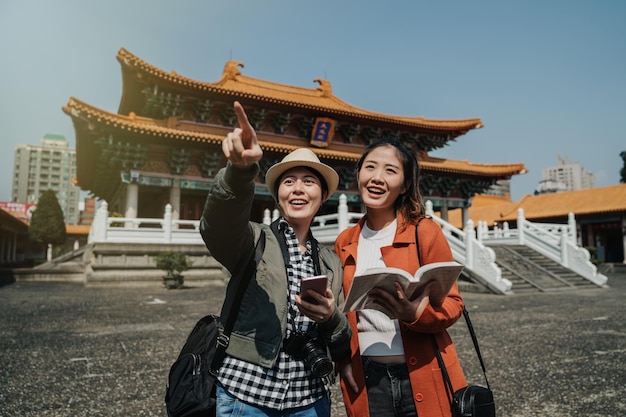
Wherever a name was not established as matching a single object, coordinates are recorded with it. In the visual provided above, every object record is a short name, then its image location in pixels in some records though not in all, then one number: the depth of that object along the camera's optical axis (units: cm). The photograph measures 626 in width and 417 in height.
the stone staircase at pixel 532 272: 1255
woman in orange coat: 159
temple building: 1520
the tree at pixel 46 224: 3350
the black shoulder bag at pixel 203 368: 154
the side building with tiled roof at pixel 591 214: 2497
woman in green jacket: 144
